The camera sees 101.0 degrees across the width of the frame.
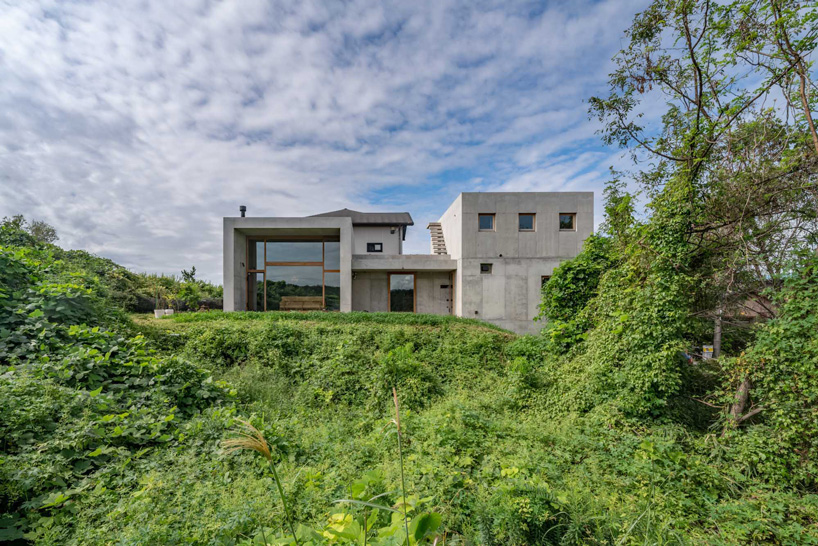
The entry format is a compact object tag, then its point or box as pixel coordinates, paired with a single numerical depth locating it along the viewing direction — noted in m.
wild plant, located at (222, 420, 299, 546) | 1.00
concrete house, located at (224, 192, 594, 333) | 13.96
